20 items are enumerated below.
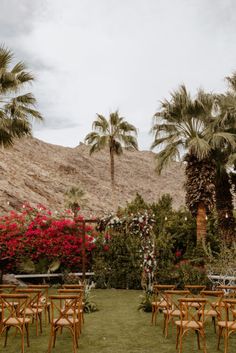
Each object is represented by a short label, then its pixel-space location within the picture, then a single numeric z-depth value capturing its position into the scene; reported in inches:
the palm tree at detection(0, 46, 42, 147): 543.2
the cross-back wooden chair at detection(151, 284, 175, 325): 335.3
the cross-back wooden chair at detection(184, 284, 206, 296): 516.4
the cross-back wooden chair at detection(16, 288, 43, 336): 295.4
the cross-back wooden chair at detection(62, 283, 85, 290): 359.6
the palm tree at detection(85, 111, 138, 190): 1077.1
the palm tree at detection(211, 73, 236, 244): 631.2
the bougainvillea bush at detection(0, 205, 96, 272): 573.3
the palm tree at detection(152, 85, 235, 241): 604.1
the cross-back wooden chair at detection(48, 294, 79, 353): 251.8
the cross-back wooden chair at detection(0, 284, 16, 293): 339.6
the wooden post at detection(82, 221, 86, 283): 560.4
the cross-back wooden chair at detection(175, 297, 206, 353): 245.3
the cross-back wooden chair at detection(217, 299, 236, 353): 241.6
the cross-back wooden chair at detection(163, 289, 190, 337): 293.0
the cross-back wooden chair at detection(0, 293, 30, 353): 247.9
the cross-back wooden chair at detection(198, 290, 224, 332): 289.1
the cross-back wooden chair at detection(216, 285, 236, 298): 333.7
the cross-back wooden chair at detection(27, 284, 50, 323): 333.7
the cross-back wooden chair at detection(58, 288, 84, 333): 295.3
